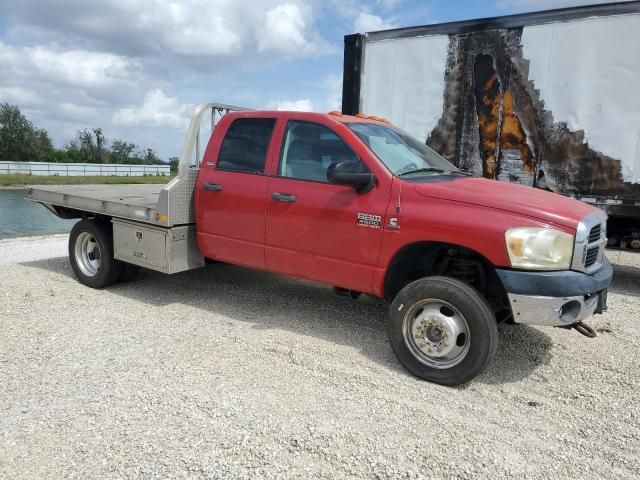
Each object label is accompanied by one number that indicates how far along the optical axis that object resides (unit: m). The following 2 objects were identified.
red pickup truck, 3.68
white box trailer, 6.60
